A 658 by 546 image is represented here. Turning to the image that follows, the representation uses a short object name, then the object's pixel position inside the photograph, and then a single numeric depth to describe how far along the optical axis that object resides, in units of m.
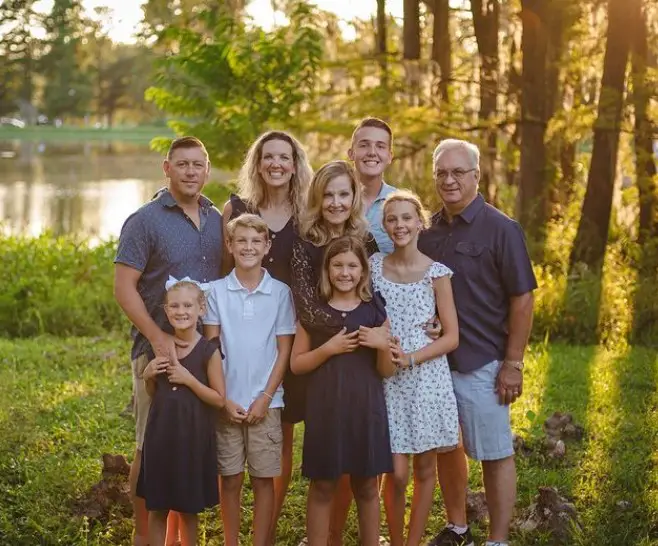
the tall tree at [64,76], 60.41
